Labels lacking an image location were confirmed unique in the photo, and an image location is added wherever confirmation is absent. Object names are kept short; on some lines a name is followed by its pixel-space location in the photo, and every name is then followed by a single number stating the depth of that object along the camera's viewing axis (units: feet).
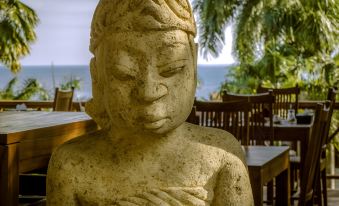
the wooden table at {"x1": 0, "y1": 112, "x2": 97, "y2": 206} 7.24
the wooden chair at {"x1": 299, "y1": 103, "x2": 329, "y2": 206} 9.39
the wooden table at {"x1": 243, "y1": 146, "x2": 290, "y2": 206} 8.81
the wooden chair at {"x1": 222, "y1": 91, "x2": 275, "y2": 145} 13.85
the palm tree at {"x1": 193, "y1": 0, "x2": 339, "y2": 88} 34.60
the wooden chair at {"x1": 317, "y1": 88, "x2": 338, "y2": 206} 13.89
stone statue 4.91
